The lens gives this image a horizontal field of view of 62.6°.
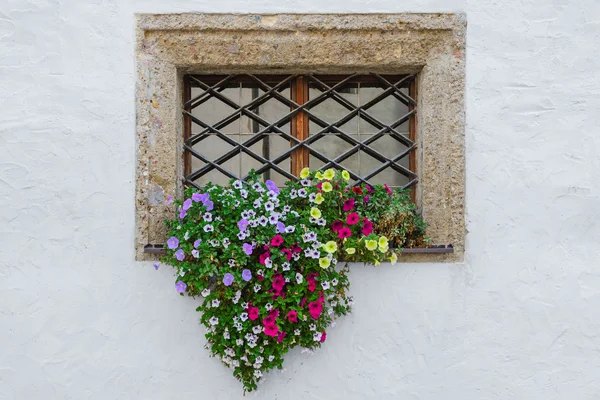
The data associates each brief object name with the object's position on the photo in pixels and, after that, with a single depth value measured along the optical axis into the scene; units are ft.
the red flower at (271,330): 6.89
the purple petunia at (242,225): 6.88
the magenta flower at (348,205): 7.24
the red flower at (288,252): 6.88
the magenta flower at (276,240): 6.87
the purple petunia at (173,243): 6.99
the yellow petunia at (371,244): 6.97
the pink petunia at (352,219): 7.13
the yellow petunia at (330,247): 6.98
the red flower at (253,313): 6.92
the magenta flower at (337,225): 7.22
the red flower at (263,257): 6.88
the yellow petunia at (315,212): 7.07
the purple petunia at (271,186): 7.28
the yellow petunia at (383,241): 7.06
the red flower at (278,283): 6.91
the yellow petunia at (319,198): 7.11
